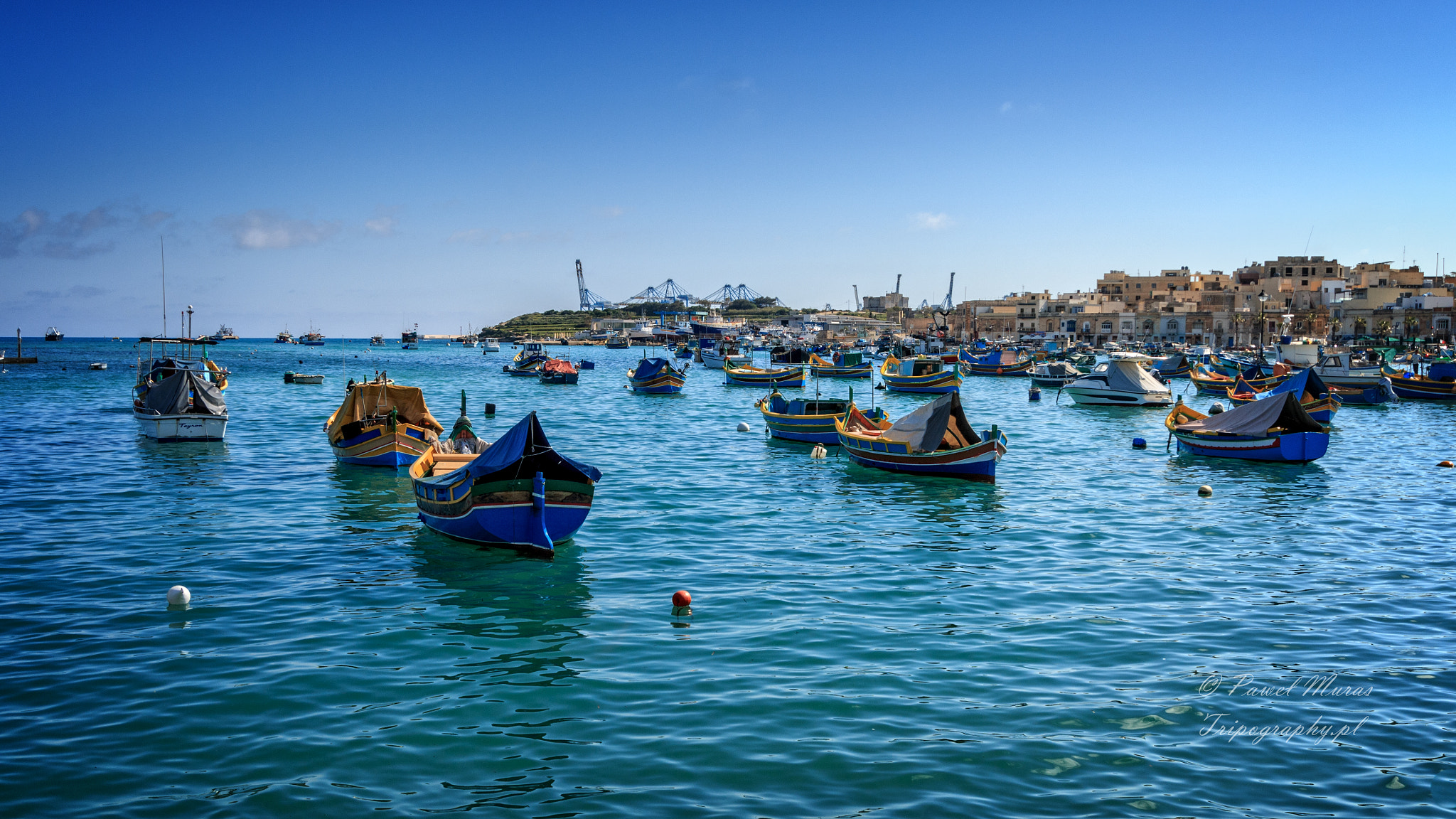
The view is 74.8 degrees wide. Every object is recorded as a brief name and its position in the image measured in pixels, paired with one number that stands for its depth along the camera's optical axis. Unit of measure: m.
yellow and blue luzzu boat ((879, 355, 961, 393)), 68.88
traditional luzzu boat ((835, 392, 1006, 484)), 28.14
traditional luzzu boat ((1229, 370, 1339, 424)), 42.88
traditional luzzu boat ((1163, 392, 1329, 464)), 32.22
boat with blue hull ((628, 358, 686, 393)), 70.12
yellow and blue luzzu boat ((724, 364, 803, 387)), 76.94
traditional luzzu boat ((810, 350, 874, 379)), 89.75
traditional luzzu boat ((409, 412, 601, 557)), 18.52
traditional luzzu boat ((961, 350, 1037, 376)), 95.69
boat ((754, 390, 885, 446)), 37.78
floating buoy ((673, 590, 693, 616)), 15.19
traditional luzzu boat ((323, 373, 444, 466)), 29.91
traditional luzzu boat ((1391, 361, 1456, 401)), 59.92
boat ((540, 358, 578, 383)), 85.31
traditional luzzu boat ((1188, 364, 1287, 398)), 69.94
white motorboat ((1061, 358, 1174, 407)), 58.97
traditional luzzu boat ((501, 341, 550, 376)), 98.62
